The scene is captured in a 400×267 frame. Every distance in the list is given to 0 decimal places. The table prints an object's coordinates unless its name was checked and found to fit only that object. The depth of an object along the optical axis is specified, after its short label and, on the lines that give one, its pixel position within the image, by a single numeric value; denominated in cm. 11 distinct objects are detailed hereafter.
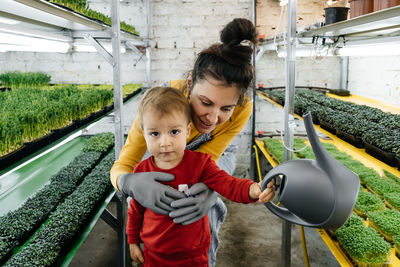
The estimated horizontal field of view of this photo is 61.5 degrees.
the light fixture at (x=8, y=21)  166
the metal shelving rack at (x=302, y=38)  164
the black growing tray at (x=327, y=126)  231
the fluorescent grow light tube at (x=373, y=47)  169
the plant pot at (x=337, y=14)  212
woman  134
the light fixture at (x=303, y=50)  288
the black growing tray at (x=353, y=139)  197
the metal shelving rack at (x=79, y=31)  157
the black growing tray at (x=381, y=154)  161
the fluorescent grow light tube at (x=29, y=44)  179
